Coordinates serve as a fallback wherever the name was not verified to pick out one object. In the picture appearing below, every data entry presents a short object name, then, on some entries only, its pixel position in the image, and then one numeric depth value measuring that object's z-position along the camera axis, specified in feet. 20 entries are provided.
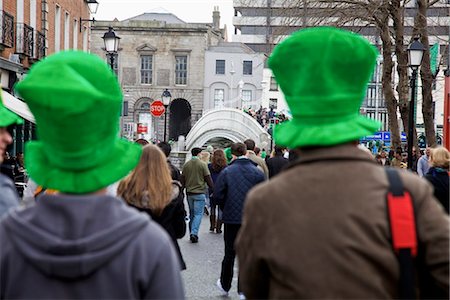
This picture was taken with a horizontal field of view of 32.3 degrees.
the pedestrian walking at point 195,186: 42.11
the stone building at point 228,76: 246.06
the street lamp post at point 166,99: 106.83
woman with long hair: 18.94
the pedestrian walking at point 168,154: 29.32
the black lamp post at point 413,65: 56.13
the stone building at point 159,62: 245.24
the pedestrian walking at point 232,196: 26.73
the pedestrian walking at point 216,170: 43.80
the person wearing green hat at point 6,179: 11.63
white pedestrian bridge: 126.31
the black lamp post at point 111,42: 60.64
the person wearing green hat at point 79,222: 8.14
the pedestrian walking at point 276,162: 43.62
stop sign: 111.55
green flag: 75.33
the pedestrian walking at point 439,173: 24.33
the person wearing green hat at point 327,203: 8.62
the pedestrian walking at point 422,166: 47.34
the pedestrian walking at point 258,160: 39.63
